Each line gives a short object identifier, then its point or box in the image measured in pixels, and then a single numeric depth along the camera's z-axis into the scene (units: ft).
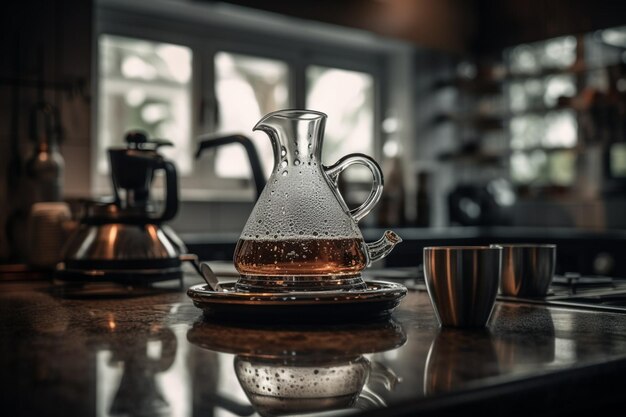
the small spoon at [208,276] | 2.98
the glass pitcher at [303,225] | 2.63
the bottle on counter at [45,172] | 7.09
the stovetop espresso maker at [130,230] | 3.94
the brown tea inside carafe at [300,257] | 2.63
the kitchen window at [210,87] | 10.99
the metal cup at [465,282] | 2.43
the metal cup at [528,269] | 3.42
